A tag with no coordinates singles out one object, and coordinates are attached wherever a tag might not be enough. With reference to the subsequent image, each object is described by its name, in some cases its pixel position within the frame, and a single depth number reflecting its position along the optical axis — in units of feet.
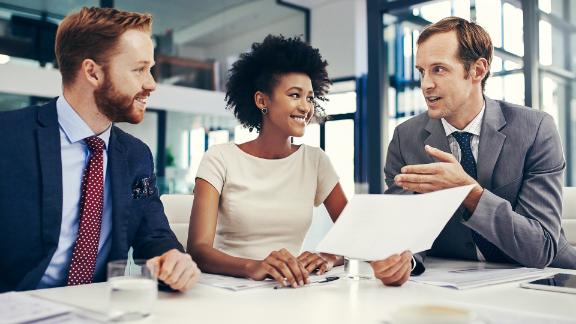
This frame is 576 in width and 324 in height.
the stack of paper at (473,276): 4.05
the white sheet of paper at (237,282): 4.00
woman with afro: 6.31
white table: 3.04
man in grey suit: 4.78
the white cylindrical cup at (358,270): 4.48
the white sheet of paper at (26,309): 2.86
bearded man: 4.37
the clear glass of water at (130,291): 2.94
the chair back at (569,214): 6.24
